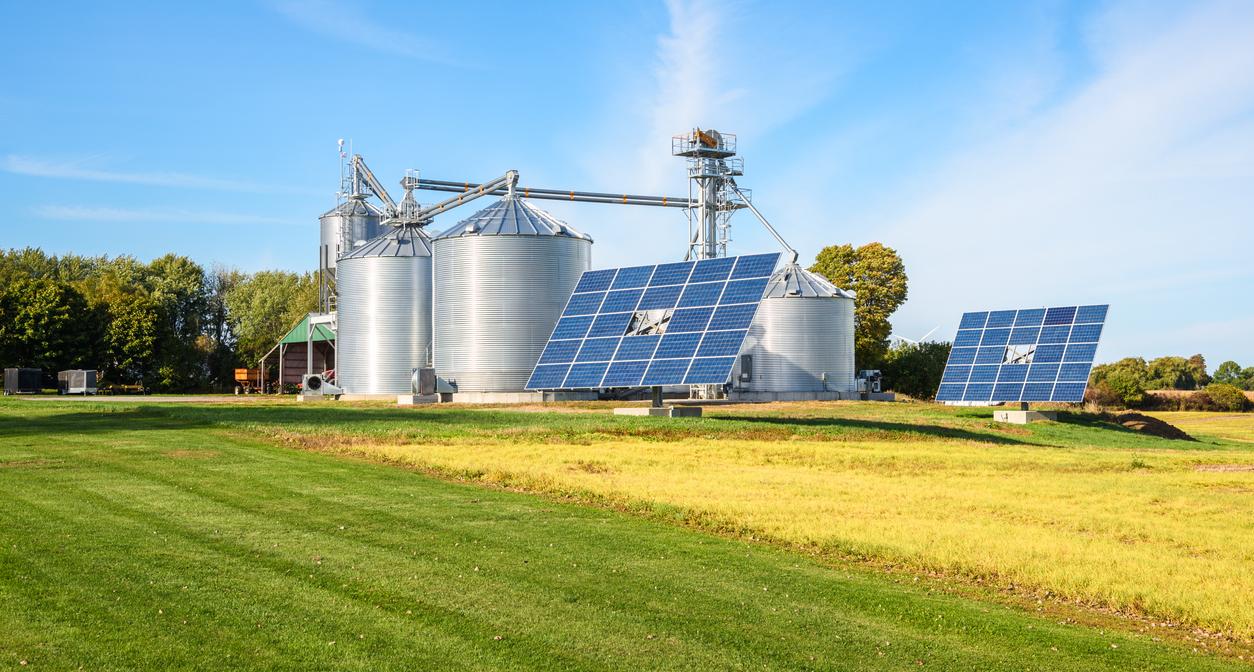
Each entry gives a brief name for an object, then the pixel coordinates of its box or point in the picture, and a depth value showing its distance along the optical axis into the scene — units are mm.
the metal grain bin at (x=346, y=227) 91375
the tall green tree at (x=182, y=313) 102875
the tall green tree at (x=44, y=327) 94875
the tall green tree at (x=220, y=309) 130250
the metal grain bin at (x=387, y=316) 77125
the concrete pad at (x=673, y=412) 47625
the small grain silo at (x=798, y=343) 82562
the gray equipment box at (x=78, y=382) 84875
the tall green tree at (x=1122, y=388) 97250
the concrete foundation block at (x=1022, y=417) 56875
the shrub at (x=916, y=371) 99938
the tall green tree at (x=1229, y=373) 153250
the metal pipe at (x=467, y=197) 83500
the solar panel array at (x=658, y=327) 43156
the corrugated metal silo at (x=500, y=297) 69438
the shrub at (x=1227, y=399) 100125
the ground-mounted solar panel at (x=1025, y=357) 58750
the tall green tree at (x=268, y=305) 125375
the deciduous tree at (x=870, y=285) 100562
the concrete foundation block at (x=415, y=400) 67312
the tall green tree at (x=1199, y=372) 146125
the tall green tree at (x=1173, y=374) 144000
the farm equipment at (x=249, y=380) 99750
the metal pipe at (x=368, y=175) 92188
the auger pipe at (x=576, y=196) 94375
